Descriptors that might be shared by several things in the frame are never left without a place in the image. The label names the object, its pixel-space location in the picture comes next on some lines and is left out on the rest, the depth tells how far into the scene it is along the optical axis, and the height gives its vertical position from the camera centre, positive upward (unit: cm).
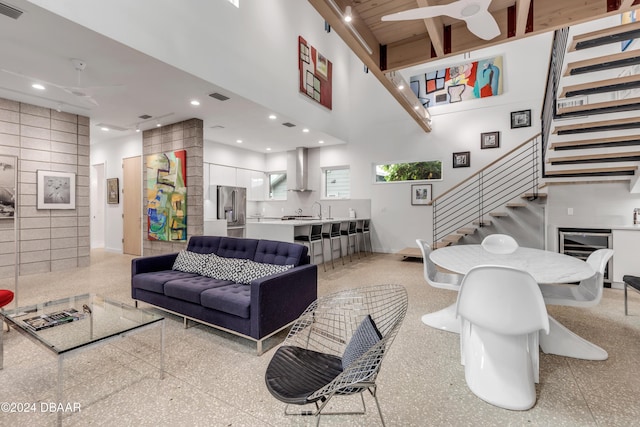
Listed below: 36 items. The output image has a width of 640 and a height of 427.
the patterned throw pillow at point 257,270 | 276 -56
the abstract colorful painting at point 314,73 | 599 +309
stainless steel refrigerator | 713 +13
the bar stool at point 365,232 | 720 -49
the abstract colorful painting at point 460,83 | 626 +296
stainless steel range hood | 830 +123
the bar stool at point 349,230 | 640 -40
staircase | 312 +124
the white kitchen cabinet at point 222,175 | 739 +101
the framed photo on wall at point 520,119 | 591 +189
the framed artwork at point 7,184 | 353 +38
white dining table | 194 -41
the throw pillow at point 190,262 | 326 -55
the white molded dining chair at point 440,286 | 266 -67
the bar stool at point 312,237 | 522 -45
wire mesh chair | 122 -77
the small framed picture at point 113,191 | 741 +61
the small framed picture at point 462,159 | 648 +117
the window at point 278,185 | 905 +87
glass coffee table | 167 -74
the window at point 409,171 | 693 +101
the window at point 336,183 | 809 +85
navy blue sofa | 234 -70
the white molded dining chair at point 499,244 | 276 -35
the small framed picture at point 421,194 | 693 +42
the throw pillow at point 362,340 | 140 -65
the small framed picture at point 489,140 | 619 +154
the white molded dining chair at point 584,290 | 218 -66
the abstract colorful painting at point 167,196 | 577 +37
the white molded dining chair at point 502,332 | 163 -76
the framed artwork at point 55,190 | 510 +46
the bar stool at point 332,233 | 578 -43
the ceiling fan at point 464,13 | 223 +161
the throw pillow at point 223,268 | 298 -58
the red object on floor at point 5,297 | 239 -69
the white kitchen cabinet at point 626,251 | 390 -57
